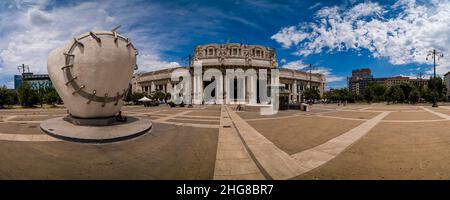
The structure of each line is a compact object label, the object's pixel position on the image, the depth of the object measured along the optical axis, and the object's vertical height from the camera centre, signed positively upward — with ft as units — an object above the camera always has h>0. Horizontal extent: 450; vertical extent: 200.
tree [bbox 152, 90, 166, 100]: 247.03 +2.76
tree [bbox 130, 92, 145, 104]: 214.69 +0.48
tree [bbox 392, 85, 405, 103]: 218.38 +2.32
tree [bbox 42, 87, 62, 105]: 192.35 -0.41
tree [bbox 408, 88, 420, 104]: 199.62 +1.23
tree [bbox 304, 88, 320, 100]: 268.70 +4.17
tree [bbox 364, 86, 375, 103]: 253.44 +2.79
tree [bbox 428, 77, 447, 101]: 215.47 +9.11
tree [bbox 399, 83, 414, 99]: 223.10 +8.60
